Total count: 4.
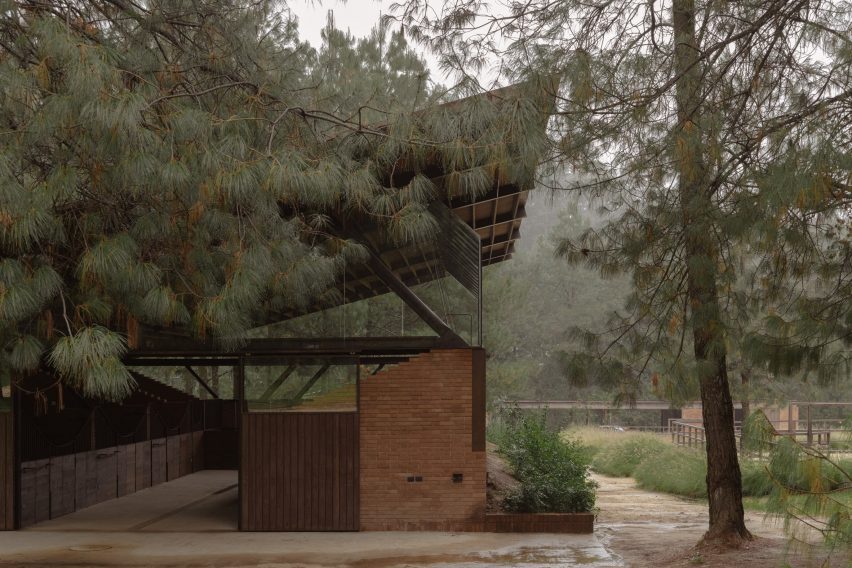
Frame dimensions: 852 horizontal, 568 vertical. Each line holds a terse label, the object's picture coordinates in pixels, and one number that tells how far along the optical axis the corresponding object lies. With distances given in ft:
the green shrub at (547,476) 37.19
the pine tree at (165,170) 21.89
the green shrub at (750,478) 49.35
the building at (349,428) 36.52
